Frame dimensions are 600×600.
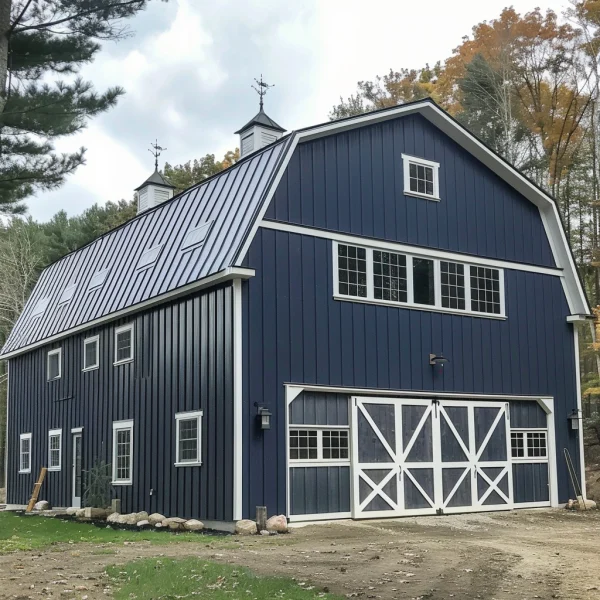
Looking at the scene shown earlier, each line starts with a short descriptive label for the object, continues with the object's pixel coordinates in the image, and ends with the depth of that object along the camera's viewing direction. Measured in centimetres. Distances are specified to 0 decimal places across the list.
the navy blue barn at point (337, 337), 1498
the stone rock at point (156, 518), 1570
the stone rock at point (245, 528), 1381
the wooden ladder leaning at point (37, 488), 2205
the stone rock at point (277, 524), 1402
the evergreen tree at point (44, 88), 1331
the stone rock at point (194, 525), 1463
